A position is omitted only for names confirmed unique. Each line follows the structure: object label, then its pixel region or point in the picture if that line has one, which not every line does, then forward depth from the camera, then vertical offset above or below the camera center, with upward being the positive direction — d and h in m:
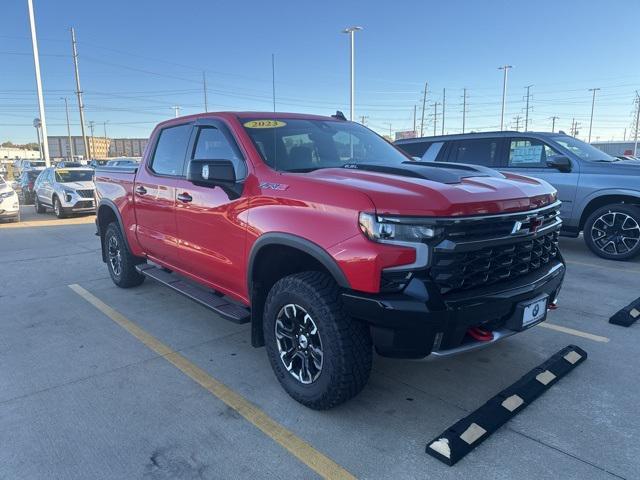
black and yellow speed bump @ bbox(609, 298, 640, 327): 4.42 -1.61
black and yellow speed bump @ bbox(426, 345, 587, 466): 2.58 -1.62
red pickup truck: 2.54 -0.60
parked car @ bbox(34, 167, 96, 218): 13.74 -1.20
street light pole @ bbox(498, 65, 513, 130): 41.16 +4.73
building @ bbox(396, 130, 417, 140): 57.10 +1.69
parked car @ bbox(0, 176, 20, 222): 12.41 -1.35
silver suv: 6.91 -0.42
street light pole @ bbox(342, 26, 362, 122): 26.30 +4.45
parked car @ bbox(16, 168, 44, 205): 18.52 -1.32
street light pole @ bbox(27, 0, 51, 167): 19.03 +3.39
